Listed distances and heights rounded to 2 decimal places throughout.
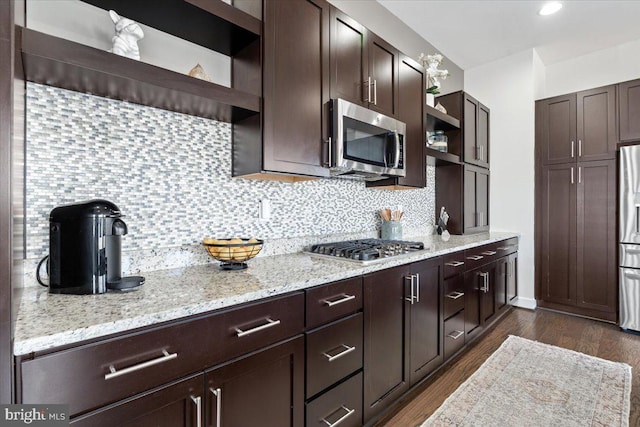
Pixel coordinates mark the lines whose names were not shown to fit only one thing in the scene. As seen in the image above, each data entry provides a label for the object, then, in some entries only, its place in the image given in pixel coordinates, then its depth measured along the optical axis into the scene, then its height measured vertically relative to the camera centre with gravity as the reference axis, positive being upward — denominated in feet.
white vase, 9.86 +3.37
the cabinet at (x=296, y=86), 5.32 +2.17
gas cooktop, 5.84 -0.75
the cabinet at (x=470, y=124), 11.21 +3.14
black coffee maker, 3.62 -0.37
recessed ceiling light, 9.48 +5.95
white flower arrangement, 10.17 +4.38
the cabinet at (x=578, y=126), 10.83 +2.92
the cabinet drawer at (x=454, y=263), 7.72 -1.28
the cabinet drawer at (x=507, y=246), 10.77 -1.22
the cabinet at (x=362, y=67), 6.36 +3.06
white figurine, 4.27 +2.33
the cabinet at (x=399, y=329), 5.53 -2.23
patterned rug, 5.90 -3.71
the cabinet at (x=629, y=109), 10.30 +3.19
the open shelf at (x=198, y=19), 4.49 +2.84
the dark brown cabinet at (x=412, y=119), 8.07 +2.34
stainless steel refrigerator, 9.85 -0.78
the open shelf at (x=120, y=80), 3.46 +1.63
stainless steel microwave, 6.15 +1.41
